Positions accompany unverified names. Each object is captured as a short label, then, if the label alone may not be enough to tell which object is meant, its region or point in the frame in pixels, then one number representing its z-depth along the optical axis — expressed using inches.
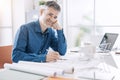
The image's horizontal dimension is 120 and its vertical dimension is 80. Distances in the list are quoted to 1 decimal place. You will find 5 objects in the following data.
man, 66.1
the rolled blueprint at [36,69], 45.3
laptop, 102.8
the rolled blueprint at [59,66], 49.1
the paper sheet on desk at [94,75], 44.8
